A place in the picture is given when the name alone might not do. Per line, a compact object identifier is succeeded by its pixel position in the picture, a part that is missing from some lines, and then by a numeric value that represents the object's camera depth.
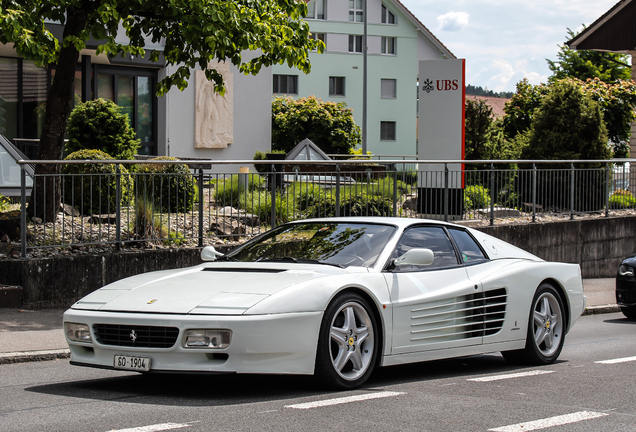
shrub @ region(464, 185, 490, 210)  15.69
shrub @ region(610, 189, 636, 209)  18.66
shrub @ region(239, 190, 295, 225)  12.41
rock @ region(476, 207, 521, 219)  15.95
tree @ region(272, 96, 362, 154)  41.62
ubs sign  16.92
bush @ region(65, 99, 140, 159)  18.41
